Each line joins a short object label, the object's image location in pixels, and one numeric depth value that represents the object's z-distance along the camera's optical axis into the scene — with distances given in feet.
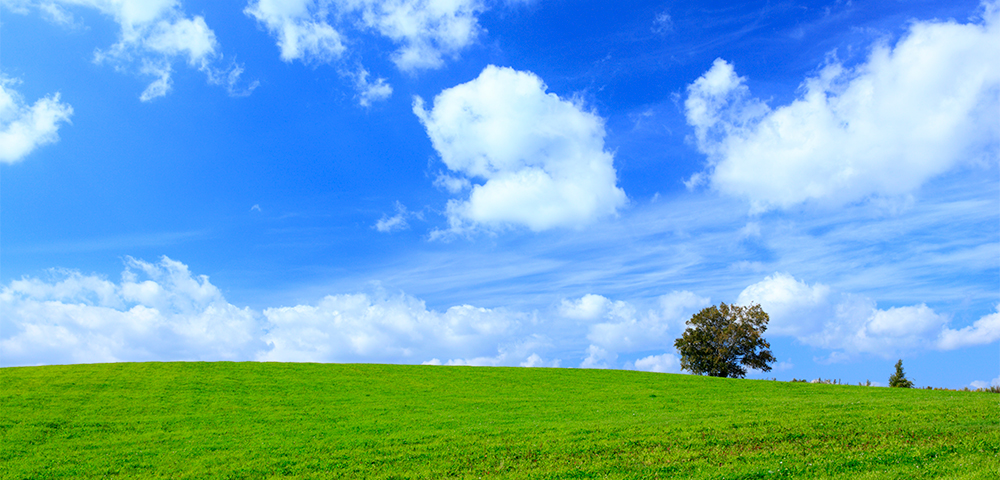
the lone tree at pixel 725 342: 238.48
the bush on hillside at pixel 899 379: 215.51
